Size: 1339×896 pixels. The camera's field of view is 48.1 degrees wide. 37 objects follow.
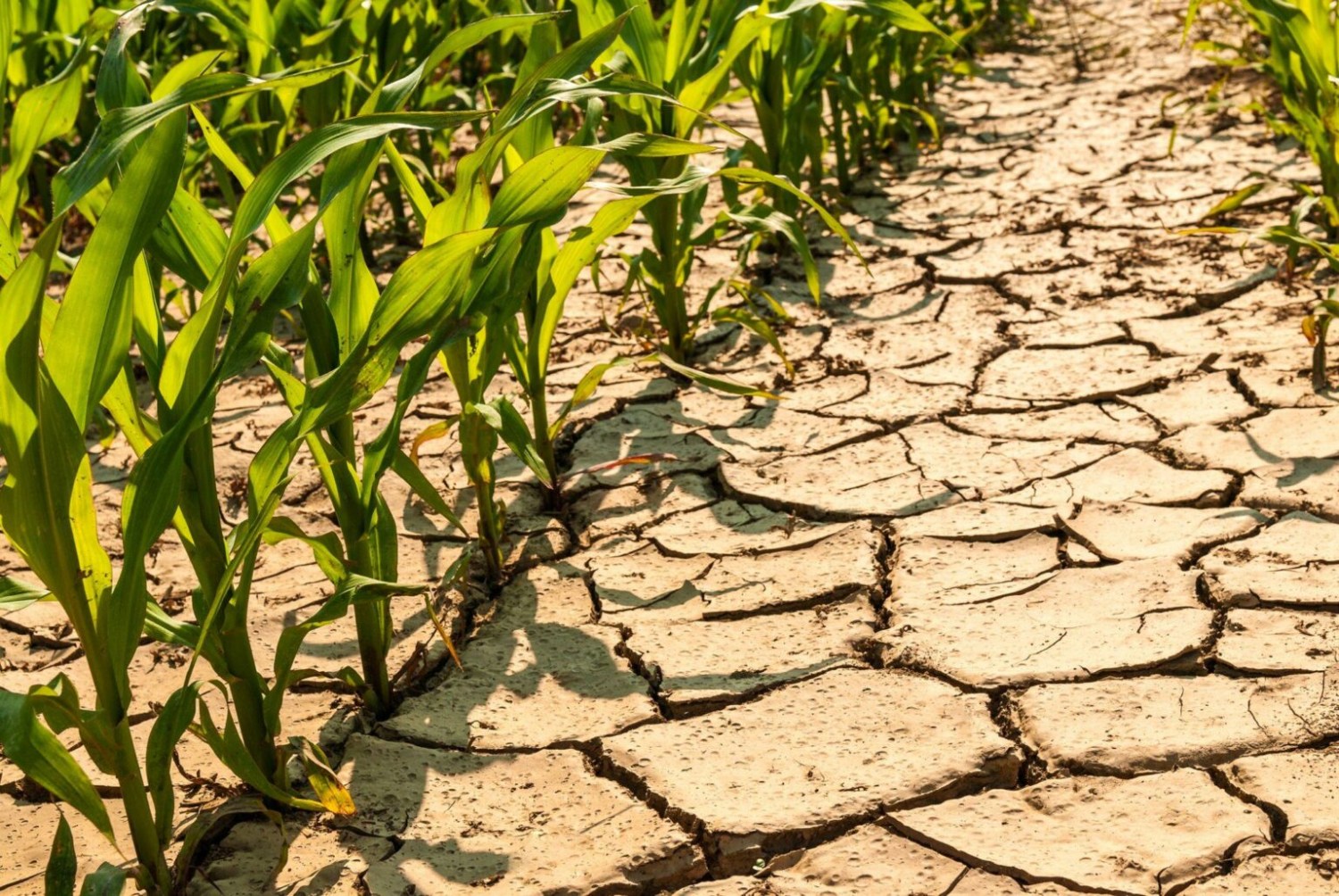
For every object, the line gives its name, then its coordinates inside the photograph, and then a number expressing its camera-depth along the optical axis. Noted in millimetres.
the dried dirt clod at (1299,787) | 1521
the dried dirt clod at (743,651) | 1892
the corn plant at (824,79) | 3150
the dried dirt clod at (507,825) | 1570
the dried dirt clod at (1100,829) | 1495
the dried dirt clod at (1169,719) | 1667
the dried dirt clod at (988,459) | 2373
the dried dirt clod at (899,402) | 2639
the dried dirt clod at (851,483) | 2328
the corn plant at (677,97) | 2551
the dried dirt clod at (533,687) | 1837
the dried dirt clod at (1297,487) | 2176
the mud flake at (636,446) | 2500
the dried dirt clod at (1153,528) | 2115
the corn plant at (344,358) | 1680
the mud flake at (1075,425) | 2480
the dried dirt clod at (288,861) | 1564
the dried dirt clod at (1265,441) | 2332
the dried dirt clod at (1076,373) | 2656
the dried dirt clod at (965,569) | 2055
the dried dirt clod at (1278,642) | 1807
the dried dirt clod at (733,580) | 2088
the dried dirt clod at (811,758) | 1626
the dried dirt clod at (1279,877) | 1449
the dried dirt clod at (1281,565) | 1955
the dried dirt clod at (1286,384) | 2496
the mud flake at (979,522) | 2211
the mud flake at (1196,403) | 2494
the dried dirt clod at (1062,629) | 1856
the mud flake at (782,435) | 2541
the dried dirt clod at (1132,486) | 2260
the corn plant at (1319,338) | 2535
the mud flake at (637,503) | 2350
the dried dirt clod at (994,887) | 1483
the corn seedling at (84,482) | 1368
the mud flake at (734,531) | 2250
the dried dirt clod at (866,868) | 1516
